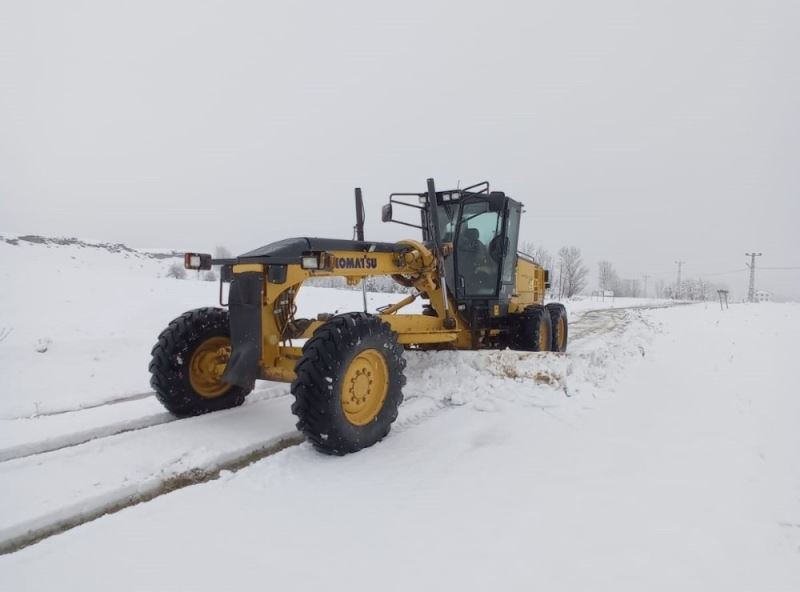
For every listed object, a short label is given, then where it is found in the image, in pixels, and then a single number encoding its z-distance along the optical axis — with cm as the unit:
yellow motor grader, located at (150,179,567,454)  328
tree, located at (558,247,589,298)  6011
